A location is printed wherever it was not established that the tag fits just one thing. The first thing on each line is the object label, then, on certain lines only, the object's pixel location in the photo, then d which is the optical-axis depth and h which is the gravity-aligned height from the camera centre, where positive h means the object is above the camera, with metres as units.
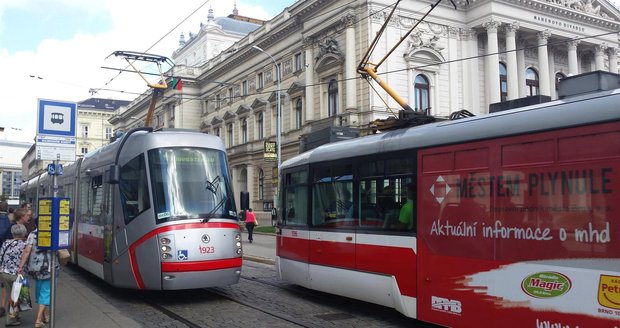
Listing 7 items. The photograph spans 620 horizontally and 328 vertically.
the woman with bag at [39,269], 7.83 -0.91
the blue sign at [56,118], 8.30 +1.31
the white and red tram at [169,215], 9.39 -0.21
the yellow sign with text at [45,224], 7.24 -0.25
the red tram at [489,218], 5.41 -0.22
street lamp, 30.30 +4.23
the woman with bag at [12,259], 7.98 -0.77
